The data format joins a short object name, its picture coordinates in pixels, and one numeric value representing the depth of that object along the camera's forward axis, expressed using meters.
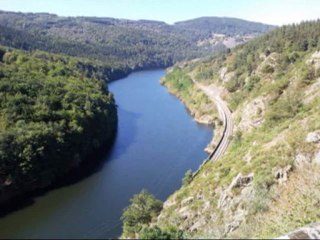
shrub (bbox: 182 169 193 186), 49.44
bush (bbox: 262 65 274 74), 86.32
